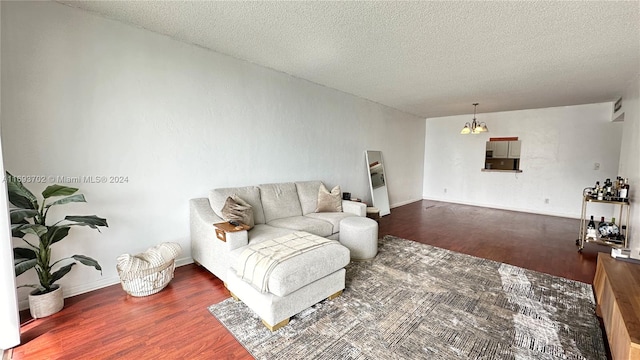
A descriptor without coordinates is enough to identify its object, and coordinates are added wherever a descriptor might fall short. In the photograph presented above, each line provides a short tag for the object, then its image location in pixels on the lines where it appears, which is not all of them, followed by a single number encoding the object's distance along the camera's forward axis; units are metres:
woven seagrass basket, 2.30
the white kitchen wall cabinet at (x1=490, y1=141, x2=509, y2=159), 6.81
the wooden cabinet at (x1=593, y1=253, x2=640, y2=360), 1.33
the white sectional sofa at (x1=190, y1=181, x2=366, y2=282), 2.60
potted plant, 1.89
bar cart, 3.65
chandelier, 5.59
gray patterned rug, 1.77
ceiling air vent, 4.79
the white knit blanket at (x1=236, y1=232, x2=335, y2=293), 1.99
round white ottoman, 3.22
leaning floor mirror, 5.72
